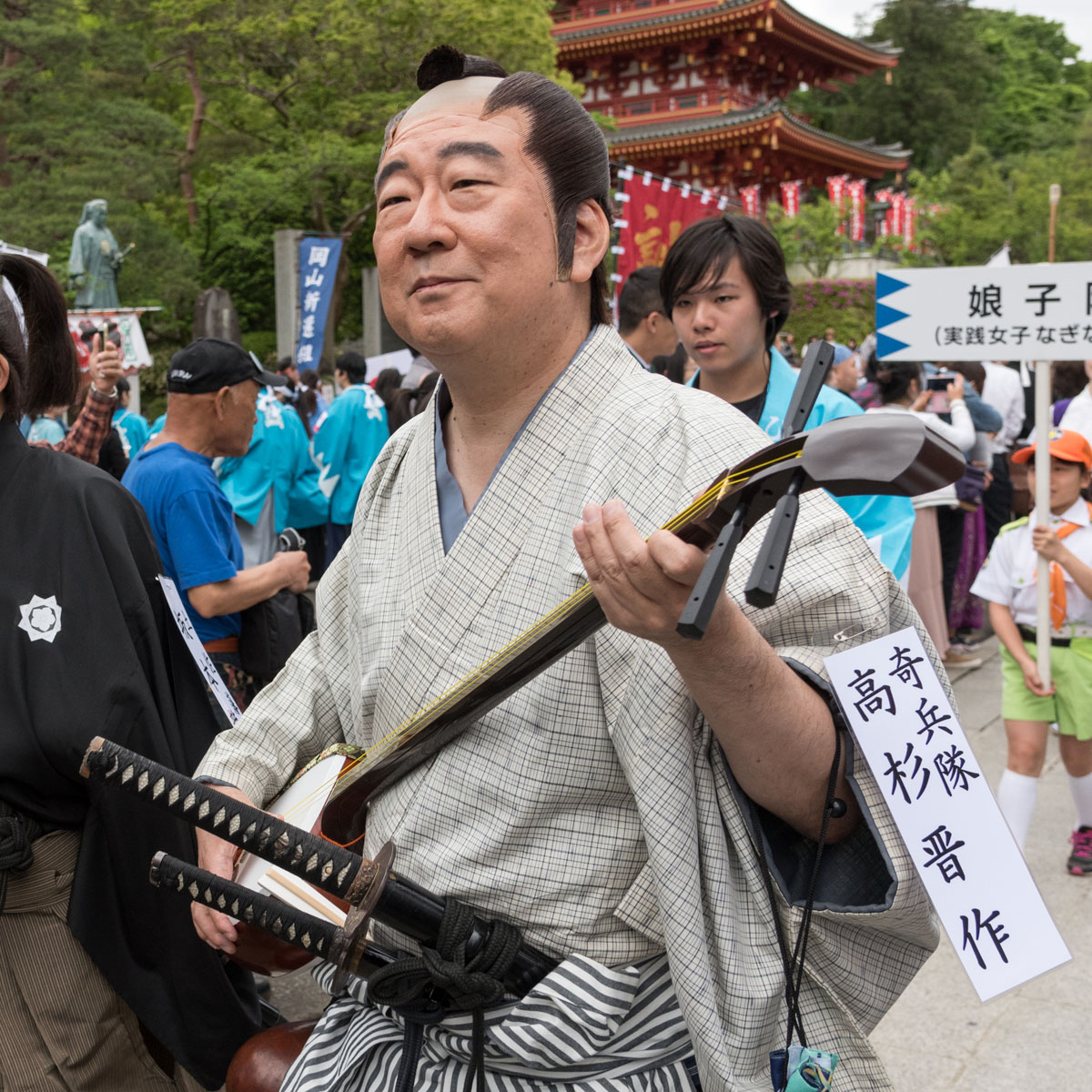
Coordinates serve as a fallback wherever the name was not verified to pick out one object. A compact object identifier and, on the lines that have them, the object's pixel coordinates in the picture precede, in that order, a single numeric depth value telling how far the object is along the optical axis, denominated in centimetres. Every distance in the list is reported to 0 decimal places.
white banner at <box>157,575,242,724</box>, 214
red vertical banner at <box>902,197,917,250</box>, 3416
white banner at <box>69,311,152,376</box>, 743
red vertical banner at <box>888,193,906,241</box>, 3416
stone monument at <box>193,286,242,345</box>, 1908
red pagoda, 2738
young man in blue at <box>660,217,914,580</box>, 314
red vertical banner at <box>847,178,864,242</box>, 3312
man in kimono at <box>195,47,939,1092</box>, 116
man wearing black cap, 323
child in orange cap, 391
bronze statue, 1452
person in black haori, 194
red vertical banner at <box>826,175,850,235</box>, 3212
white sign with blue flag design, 372
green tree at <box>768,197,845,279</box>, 3051
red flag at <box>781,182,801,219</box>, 3112
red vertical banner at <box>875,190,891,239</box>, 3571
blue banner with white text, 1509
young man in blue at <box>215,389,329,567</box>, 439
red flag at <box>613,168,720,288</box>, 820
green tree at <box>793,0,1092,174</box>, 4331
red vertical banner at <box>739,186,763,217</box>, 2928
